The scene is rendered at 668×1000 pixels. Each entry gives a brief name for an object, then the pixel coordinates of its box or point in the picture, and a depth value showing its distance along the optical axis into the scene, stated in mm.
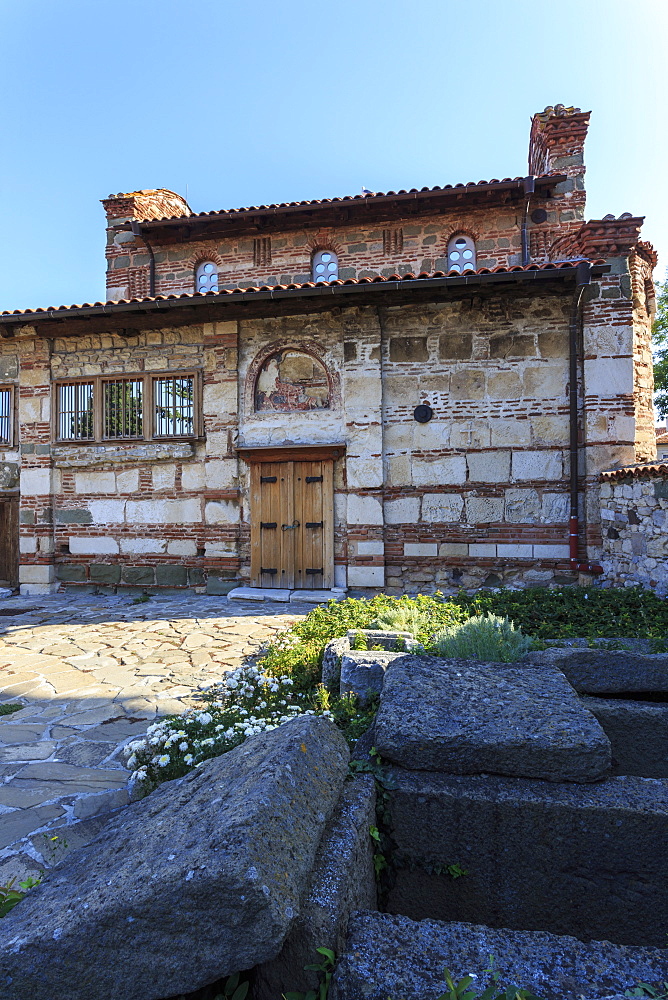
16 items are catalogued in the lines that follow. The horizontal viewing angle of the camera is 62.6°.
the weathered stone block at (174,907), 1293
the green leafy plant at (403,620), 4816
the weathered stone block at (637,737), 2797
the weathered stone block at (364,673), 3486
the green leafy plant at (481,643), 3750
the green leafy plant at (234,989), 1417
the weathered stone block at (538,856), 2076
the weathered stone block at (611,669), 3160
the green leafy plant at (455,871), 2121
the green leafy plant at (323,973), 1397
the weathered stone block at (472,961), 1367
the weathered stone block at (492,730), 2178
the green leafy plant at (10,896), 1758
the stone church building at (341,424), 8242
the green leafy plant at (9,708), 4215
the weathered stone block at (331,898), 1448
